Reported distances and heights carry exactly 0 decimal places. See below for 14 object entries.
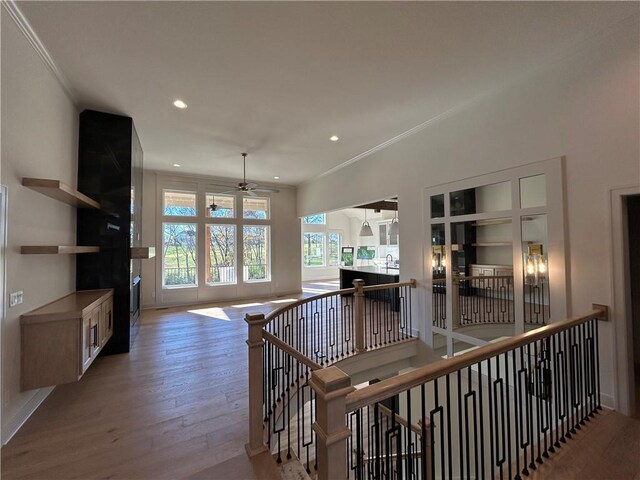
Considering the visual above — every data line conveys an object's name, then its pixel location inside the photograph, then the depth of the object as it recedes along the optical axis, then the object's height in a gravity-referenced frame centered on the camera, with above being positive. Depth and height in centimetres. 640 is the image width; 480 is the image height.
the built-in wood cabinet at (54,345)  253 -87
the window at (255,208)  841 +119
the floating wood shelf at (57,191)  256 +58
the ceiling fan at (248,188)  561 +119
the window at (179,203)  736 +119
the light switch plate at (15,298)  237 -41
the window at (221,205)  786 +121
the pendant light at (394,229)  856 +50
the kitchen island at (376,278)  603 -83
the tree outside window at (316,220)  1186 +111
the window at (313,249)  1201 -11
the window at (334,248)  1243 -9
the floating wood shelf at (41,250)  256 +0
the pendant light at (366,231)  998 +52
